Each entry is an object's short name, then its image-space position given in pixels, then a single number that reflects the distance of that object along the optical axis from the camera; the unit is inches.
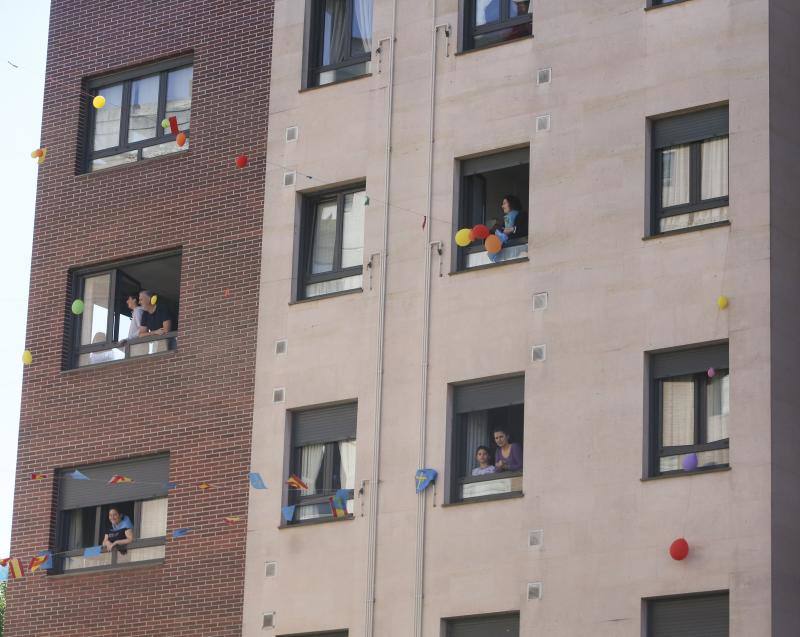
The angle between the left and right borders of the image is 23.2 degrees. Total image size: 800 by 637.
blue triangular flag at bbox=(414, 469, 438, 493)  1066.1
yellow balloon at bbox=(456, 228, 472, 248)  1098.1
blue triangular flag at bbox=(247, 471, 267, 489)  1112.8
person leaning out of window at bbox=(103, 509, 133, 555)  1195.3
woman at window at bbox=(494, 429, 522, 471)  1056.8
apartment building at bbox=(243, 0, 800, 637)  979.3
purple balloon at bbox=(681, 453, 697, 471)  989.2
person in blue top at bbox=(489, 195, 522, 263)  1095.6
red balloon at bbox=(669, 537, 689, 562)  960.9
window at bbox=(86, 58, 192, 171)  1272.1
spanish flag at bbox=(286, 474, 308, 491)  1120.2
